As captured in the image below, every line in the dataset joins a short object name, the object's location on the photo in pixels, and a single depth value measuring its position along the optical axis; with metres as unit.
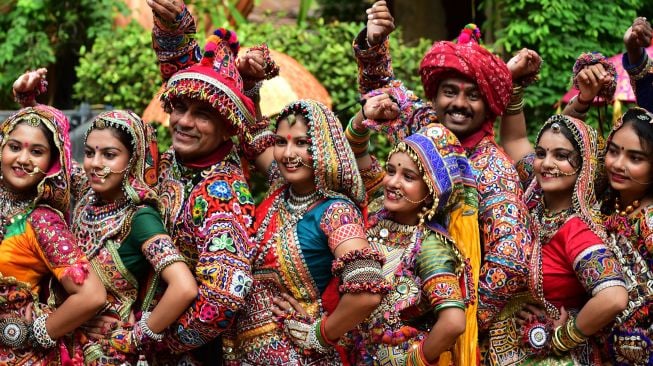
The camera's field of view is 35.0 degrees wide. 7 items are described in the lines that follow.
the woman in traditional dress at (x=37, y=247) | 4.51
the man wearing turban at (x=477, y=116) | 4.73
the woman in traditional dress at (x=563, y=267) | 4.64
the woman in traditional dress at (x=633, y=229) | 4.70
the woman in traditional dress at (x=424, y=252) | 4.55
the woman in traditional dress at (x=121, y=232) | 4.58
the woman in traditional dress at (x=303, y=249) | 4.57
